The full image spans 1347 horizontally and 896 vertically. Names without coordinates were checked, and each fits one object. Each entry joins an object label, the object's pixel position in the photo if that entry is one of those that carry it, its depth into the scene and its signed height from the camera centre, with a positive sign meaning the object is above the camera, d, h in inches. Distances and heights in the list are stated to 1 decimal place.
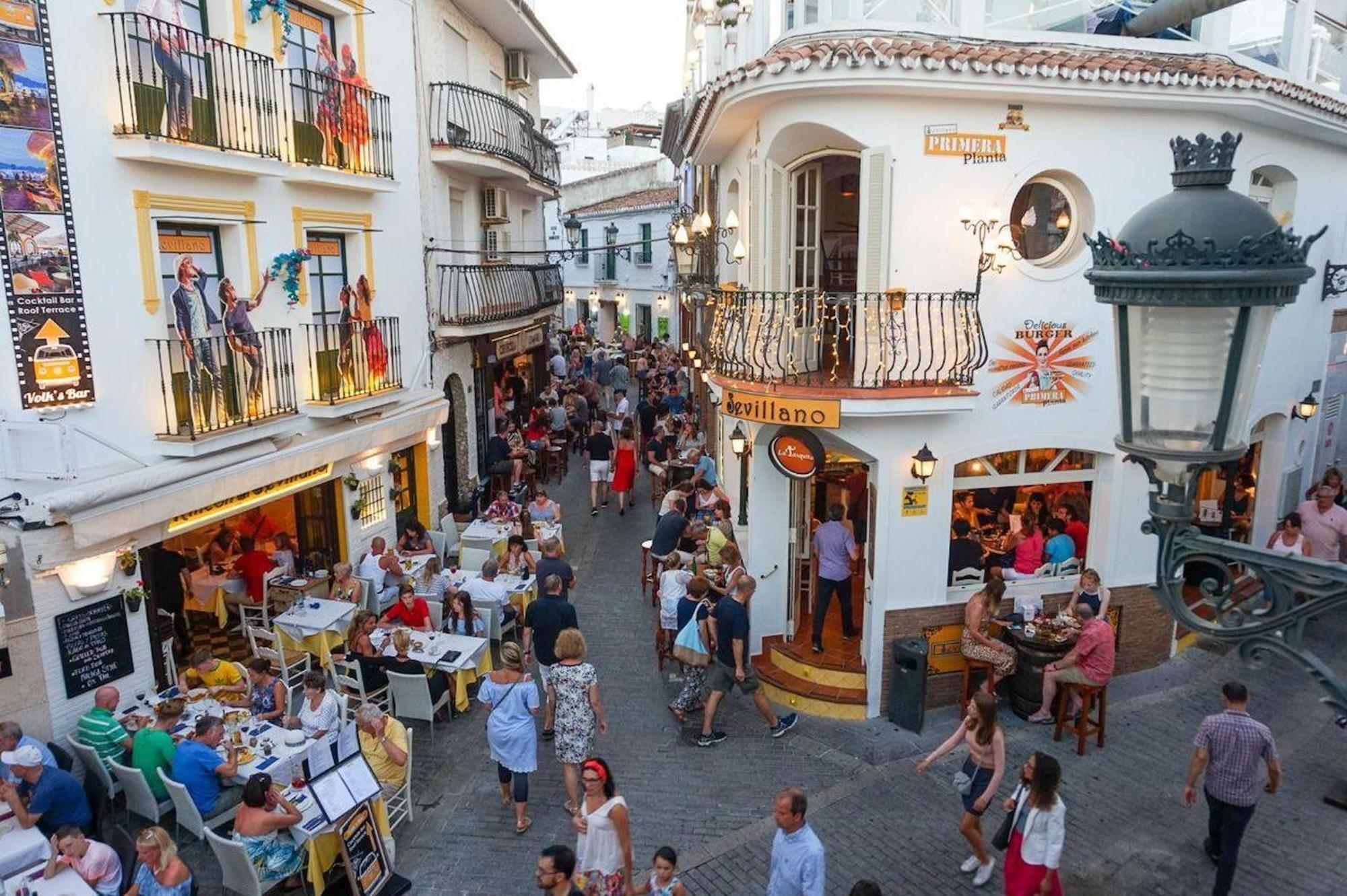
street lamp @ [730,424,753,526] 455.5 -84.8
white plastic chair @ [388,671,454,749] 380.8 -174.3
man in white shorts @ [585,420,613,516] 729.6 -136.3
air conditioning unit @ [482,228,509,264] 791.7 +46.6
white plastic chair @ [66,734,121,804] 324.5 -171.3
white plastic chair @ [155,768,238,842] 296.0 -174.7
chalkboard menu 340.5 -138.1
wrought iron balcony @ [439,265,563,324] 648.4 +1.6
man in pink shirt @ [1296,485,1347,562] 483.2 -129.3
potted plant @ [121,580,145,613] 366.0 -124.0
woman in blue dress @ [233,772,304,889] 264.5 -159.1
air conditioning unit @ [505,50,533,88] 856.9 +218.9
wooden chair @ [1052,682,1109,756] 379.9 -182.0
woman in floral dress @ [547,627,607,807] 317.4 -146.9
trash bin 392.8 -174.9
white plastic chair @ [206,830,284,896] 262.1 -171.9
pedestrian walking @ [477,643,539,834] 317.1 -152.2
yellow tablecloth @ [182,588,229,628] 478.3 -169.0
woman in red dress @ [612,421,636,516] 722.2 -138.9
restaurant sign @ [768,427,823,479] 401.1 -73.0
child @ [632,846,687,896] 231.3 -152.7
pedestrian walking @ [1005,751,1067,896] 250.5 -154.4
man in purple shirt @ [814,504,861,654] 429.1 -127.5
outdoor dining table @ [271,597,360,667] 427.2 -160.7
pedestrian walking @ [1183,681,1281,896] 278.8 -151.4
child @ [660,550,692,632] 454.0 -153.5
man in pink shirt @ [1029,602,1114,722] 370.9 -155.9
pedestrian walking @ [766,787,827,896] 230.7 -146.5
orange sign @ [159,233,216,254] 394.0 +23.5
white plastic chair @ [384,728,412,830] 323.9 -188.8
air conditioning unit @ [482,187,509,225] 775.1 +77.8
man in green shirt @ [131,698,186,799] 307.0 -158.2
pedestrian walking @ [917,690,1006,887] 287.4 -155.5
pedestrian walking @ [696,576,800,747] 382.3 -162.5
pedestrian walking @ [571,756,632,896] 251.9 -155.5
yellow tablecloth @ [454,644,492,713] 407.8 -180.3
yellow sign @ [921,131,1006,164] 377.1 +62.3
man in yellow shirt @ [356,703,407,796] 310.5 -157.7
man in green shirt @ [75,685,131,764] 324.8 -160.6
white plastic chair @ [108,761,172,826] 307.7 -175.4
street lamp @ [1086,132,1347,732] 103.1 -7.8
